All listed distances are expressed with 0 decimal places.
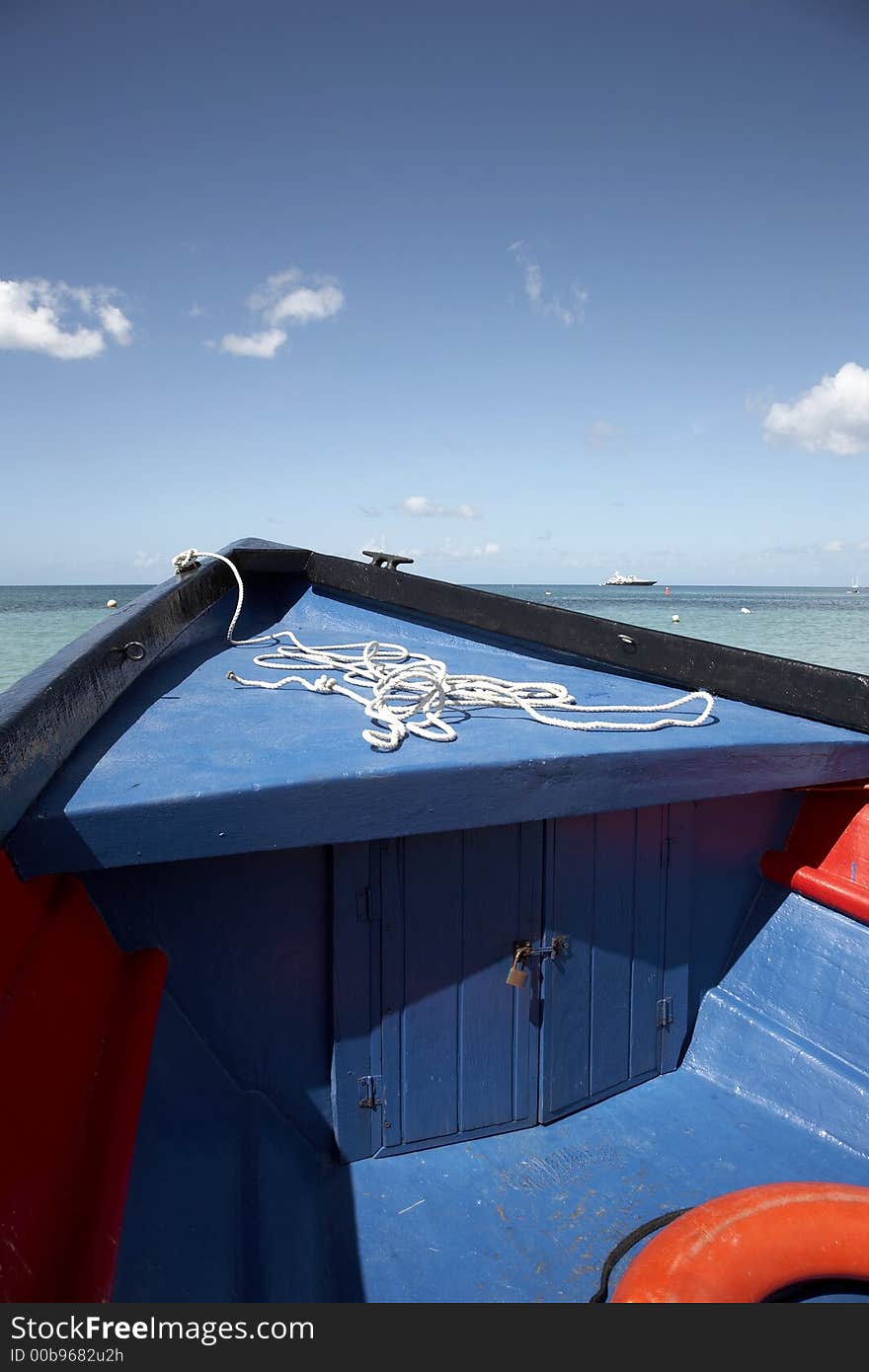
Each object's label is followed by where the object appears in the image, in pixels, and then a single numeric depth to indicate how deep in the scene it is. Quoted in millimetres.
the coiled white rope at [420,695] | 2078
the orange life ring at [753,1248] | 1479
